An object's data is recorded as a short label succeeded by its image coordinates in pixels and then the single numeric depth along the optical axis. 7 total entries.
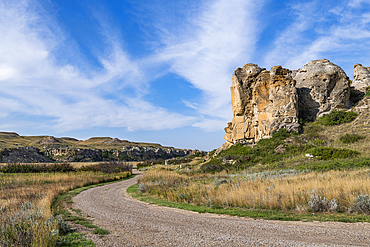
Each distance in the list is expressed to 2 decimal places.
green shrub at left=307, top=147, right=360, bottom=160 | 21.80
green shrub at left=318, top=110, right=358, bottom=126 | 32.24
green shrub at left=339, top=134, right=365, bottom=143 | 26.48
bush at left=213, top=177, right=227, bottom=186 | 14.90
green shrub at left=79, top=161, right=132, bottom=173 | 35.28
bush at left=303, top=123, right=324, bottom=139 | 30.86
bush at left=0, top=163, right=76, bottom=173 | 33.06
